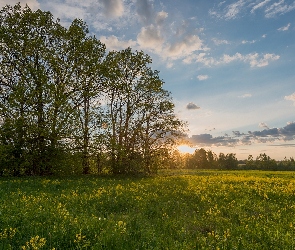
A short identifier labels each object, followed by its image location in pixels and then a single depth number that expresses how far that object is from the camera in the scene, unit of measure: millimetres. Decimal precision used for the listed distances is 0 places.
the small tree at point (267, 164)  144000
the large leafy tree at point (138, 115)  34438
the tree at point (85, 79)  32125
